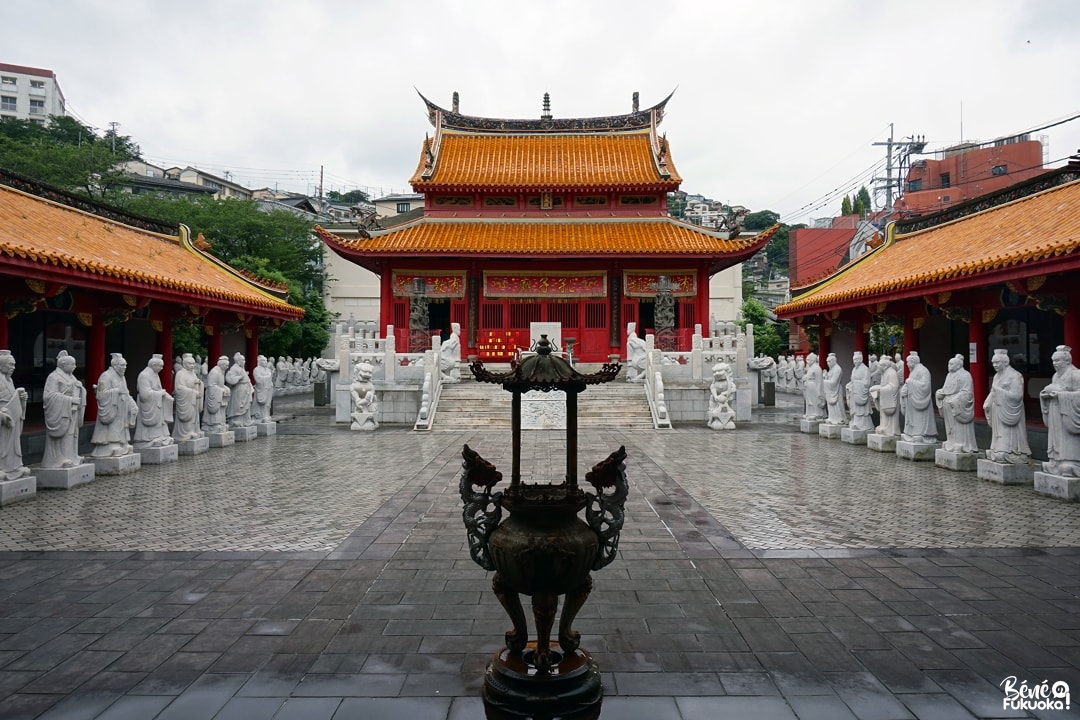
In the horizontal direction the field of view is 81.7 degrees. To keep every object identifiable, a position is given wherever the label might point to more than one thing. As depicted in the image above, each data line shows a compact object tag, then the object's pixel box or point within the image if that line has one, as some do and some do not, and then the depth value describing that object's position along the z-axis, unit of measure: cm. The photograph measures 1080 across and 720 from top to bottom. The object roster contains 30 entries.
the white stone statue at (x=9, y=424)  766
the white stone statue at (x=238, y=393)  1363
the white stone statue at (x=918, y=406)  1049
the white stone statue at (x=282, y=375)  2617
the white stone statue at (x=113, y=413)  959
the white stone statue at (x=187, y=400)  1139
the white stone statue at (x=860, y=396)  1259
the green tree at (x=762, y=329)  3678
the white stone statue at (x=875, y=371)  1224
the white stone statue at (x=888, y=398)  1159
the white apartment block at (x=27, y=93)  5431
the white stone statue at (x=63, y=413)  836
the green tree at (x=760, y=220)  7812
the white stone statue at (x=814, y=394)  1476
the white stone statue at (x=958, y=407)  962
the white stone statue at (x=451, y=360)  1789
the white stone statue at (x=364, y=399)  1517
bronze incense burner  310
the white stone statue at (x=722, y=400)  1534
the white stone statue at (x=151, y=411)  1059
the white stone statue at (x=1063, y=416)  783
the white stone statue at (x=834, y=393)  1354
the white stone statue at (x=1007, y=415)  866
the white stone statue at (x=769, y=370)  2322
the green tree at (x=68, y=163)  2841
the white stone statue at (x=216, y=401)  1274
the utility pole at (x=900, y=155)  3875
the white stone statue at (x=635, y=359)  1783
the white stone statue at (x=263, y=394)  1455
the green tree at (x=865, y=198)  6838
